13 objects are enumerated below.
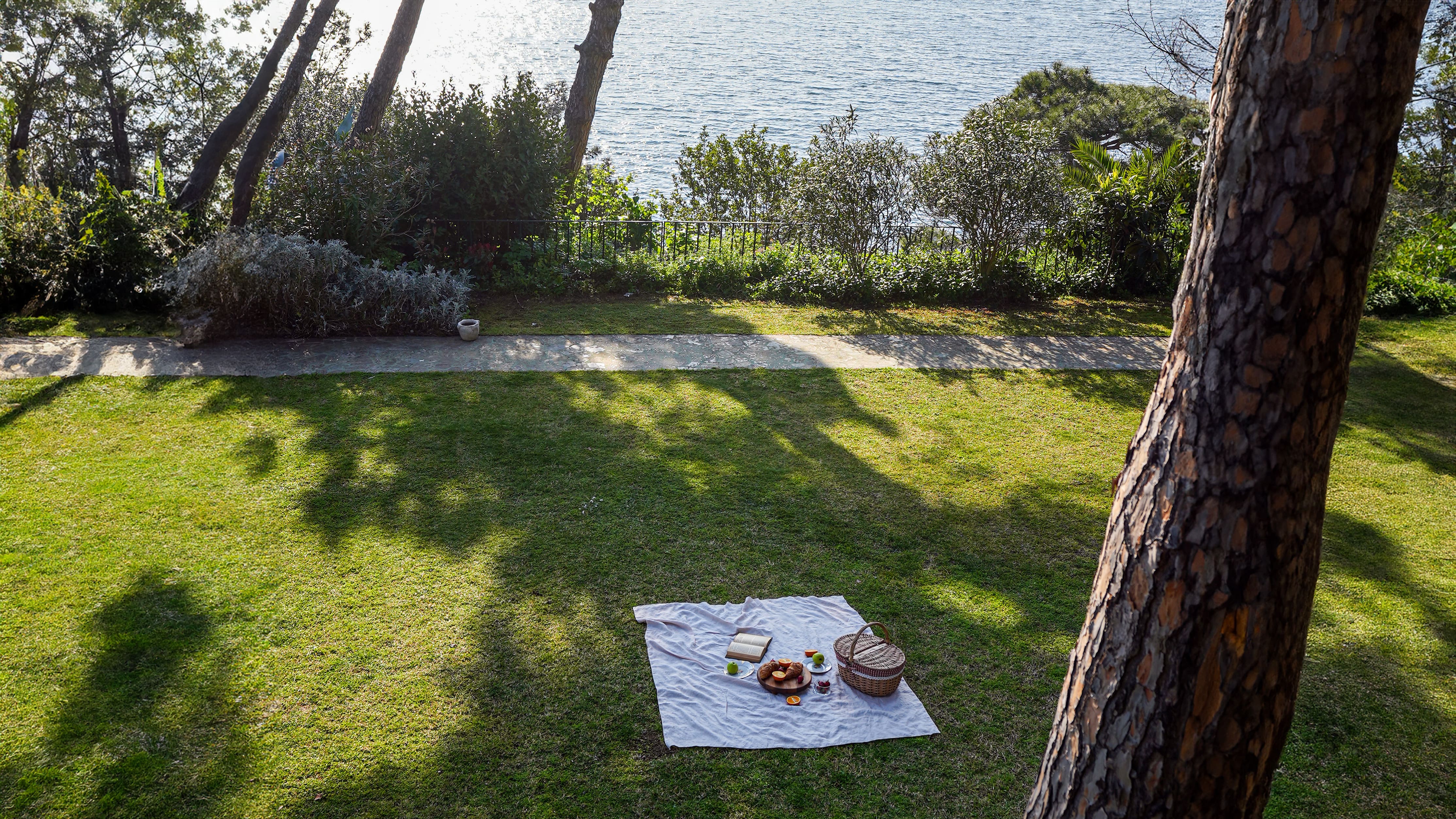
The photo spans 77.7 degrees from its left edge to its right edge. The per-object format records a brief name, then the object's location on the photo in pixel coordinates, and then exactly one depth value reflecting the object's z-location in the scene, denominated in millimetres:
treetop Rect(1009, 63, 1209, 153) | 16734
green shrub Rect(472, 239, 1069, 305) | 11672
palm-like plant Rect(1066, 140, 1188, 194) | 11766
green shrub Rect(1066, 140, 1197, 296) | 11828
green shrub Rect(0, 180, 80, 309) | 9273
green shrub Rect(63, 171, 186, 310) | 9398
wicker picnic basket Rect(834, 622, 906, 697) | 4152
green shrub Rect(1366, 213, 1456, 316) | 11633
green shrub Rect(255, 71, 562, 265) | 9938
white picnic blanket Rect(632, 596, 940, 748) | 4004
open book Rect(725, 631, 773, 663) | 4422
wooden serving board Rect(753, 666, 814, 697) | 4262
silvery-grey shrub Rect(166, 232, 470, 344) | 8656
